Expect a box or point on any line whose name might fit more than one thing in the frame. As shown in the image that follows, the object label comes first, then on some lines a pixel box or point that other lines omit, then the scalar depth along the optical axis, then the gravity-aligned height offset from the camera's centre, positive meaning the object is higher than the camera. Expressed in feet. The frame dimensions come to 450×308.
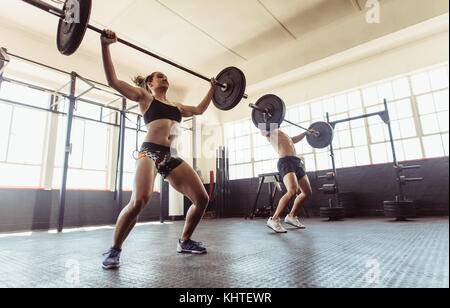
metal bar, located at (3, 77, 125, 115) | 13.08 +6.23
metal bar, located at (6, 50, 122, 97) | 13.93 +7.84
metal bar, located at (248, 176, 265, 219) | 19.90 -0.66
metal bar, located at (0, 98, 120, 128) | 13.23 +5.26
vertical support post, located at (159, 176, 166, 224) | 18.48 -0.04
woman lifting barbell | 5.13 +0.83
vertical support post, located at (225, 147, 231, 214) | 23.34 +2.02
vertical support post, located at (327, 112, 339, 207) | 16.16 +1.37
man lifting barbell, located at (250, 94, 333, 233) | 10.50 +2.11
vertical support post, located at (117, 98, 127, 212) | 15.67 +3.09
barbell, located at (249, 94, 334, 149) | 10.57 +3.55
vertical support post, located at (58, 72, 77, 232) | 13.71 +2.70
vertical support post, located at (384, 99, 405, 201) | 12.91 +1.22
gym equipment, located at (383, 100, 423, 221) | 11.76 -0.58
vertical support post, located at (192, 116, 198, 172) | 20.12 +4.58
